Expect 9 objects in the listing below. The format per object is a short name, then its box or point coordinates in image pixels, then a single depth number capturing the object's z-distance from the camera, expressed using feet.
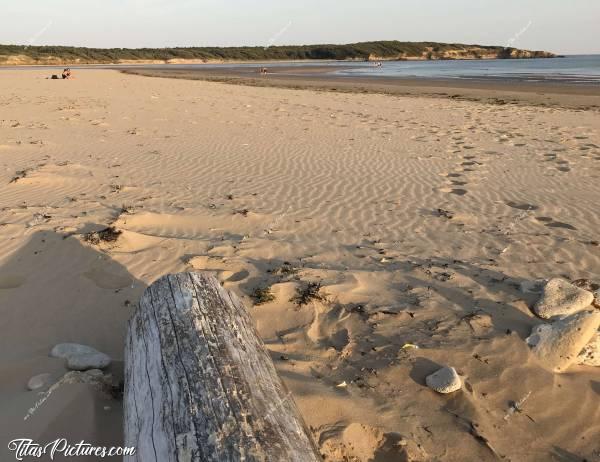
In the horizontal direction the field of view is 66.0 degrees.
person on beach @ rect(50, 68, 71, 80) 86.17
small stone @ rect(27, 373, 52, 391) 9.38
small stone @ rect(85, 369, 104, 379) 9.51
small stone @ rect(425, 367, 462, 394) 9.47
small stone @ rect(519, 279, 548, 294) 12.97
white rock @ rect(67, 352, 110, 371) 9.91
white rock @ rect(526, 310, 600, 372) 10.32
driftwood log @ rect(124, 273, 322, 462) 6.28
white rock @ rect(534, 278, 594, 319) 11.57
